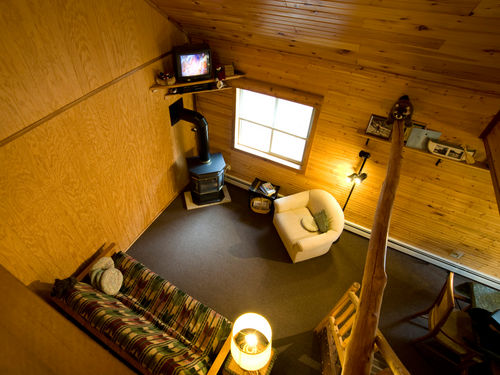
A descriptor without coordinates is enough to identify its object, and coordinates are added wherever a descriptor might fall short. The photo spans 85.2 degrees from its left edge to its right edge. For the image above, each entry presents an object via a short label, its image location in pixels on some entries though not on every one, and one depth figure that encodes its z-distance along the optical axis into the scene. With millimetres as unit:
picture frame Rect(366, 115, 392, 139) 3531
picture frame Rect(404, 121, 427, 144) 3389
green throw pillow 4133
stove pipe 4242
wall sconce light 3802
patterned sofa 2436
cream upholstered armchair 3977
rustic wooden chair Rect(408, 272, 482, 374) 2896
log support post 1436
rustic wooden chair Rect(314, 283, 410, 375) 2628
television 3633
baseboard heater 4172
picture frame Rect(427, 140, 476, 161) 3205
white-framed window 4480
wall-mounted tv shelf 3670
